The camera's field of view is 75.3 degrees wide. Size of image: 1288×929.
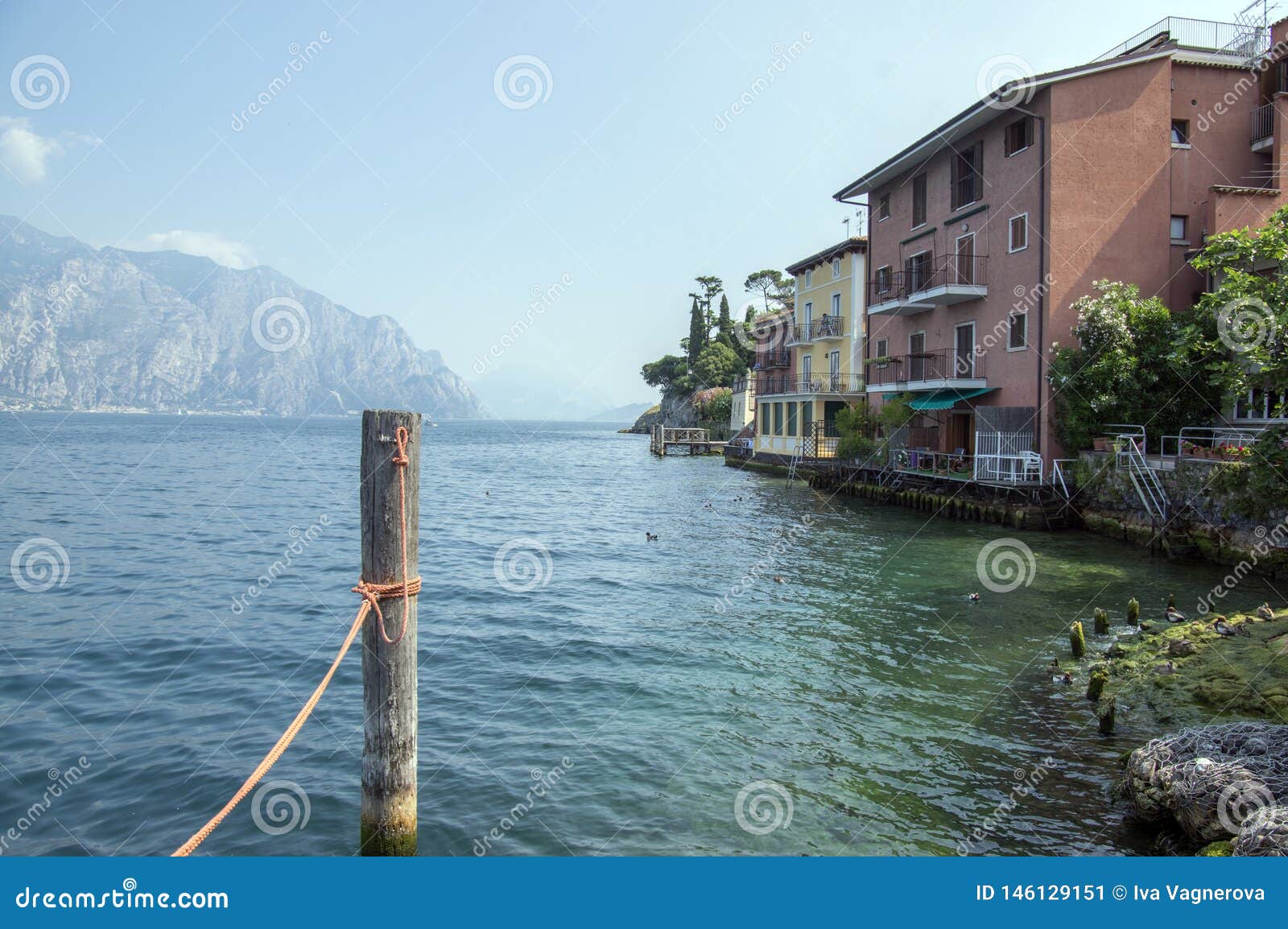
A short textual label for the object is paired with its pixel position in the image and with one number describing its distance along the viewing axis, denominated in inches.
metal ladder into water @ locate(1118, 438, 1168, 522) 941.1
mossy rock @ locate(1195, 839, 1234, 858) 255.3
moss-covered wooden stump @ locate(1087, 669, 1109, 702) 456.4
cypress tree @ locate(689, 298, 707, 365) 4188.0
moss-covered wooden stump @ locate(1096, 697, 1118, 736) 406.0
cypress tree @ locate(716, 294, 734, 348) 4069.9
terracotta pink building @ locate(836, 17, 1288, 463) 1137.4
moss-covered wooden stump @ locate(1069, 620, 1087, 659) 530.0
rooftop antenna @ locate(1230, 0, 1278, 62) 1190.3
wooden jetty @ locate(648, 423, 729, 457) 3225.9
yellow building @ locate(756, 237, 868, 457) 1921.8
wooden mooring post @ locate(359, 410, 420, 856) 236.2
